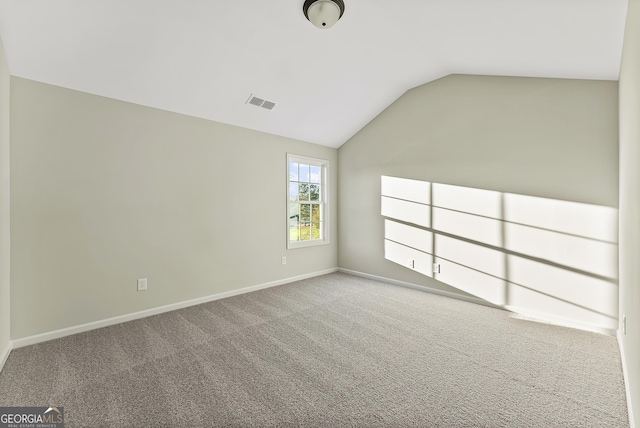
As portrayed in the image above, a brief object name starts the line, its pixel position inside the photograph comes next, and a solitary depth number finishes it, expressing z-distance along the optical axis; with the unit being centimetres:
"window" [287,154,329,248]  469
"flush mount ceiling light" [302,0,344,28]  236
